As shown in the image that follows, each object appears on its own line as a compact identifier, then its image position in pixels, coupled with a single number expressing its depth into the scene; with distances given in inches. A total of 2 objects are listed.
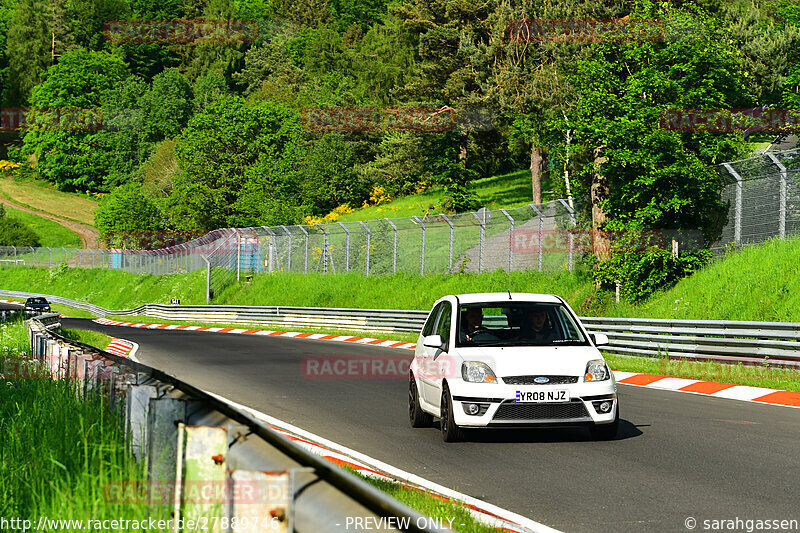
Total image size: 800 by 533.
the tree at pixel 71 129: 5487.2
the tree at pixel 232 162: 3572.8
